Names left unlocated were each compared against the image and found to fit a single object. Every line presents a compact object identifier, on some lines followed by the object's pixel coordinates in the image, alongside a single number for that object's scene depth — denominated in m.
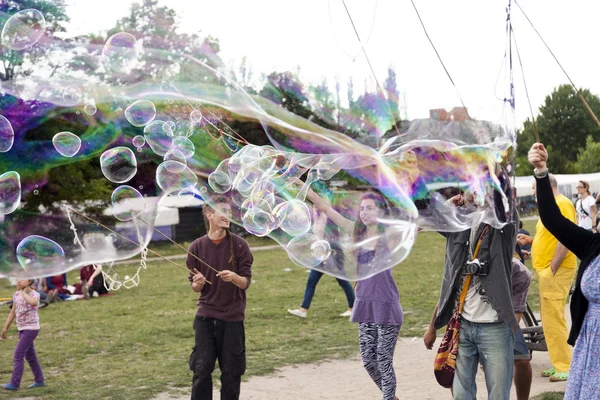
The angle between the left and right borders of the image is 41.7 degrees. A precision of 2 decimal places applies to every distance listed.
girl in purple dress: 5.24
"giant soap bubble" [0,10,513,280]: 5.24
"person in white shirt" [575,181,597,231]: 13.89
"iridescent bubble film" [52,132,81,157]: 5.36
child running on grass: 7.16
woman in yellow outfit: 6.46
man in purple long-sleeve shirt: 5.48
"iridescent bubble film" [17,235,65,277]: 5.27
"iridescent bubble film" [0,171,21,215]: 5.21
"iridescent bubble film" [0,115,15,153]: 5.27
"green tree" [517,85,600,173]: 43.28
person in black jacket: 3.67
